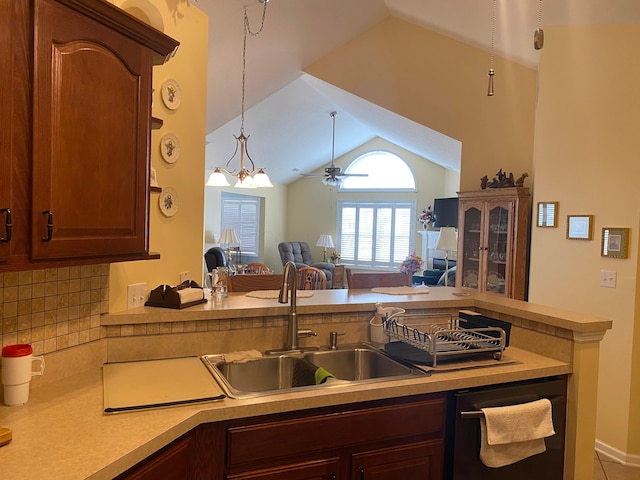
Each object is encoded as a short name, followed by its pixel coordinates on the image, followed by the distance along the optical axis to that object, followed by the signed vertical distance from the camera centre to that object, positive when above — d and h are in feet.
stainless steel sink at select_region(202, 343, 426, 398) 6.33 -1.98
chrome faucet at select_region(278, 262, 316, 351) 6.81 -1.09
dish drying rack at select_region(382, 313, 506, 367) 6.33 -1.53
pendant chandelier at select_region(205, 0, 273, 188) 14.08 +1.78
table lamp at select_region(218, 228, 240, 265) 26.40 -0.63
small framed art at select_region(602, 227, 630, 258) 9.84 -0.08
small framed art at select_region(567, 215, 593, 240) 10.63 +0.24
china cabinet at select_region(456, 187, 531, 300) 14.49 -0.20
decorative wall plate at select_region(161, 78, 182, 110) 6.82 +1.93
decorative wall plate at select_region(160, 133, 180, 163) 6.82 +1.13
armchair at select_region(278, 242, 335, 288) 32.17 -1.91
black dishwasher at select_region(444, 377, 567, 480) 5.78 -2.54
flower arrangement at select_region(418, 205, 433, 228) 30.83 +1.01
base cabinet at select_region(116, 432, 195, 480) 4.01 -2.18
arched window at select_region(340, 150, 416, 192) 33.22 +4.23
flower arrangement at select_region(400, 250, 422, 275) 17.54 -1.26
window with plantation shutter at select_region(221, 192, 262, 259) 32.96 +0.58
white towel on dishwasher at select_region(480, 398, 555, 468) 5.74 -2.46
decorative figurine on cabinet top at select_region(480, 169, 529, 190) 14.78 +1.75
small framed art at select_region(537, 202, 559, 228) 11.57 +0.56
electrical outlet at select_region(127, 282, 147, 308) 6.34 -0.98
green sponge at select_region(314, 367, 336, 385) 5.95 -1.89
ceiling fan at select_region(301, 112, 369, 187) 25.79 +3.11
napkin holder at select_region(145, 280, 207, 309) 6.41 -1.03
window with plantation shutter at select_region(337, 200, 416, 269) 33.12 -0.08
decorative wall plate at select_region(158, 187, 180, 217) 6.83 +0.34
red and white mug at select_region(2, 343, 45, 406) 4.59 -1.52
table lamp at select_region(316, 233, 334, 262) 34.96 -0.96
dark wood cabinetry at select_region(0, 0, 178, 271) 3.81 +0.84
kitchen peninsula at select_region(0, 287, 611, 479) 3.89 -1.81
